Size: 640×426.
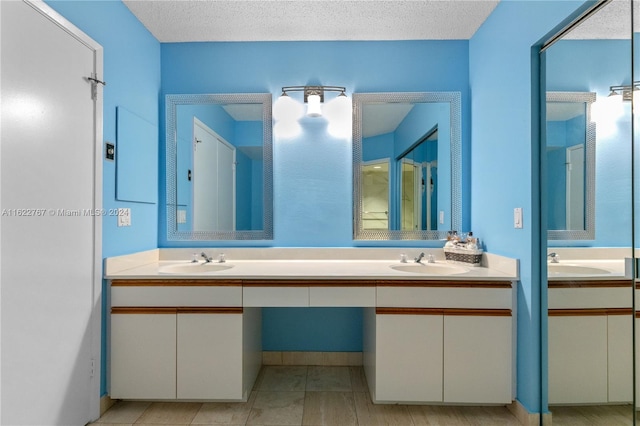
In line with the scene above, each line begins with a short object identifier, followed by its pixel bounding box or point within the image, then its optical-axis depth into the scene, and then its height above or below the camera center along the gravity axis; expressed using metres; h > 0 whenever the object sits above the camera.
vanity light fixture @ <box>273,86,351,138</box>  2.59 +0.75
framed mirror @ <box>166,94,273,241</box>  2.59 +0.35
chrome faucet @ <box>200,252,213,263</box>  2.47 -0.31
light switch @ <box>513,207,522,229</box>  1.89 -0.02
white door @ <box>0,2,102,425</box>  1.38 -0.03
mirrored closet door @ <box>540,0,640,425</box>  1.33 -0.01
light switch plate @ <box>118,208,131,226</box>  2.10 -0.02
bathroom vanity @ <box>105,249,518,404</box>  1.93 -0.64
